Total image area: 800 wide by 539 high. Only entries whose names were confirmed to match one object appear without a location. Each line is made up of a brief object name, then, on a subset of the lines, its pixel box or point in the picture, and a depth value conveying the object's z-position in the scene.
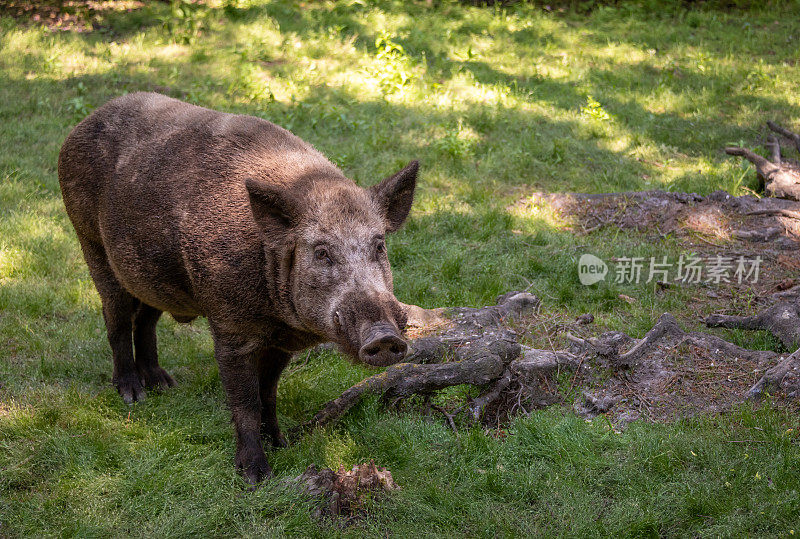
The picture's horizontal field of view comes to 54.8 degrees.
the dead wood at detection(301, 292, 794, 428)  5.28
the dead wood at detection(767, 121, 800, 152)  9.56
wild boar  4.28
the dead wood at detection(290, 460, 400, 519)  4.36
